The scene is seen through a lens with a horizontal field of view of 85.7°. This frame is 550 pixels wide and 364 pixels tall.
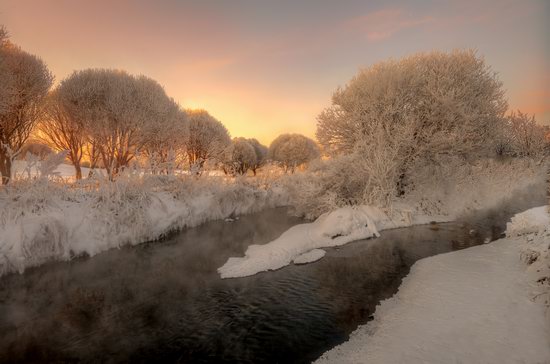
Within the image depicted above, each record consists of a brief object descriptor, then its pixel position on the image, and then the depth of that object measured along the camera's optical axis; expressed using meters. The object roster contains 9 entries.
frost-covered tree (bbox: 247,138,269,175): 63.75
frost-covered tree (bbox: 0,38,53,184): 22.10
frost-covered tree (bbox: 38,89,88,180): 27.20
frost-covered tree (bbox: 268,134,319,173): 63.06
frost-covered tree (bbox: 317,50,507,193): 22.14
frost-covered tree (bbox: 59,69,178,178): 27.27
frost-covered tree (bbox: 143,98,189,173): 31.27
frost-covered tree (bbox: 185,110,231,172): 44.94
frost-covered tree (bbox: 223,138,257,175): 58.52
